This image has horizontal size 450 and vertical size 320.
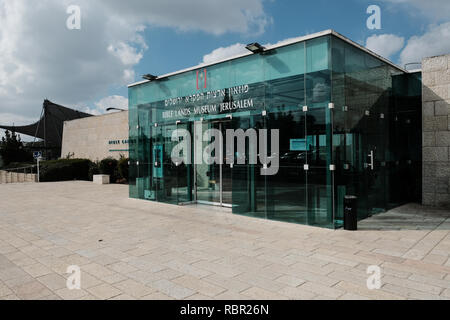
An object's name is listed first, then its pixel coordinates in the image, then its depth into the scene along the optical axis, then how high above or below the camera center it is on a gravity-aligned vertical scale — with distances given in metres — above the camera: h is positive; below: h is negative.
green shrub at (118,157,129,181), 19.67 -0.32
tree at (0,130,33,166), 35.38 +1.55
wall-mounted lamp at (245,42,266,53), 8.27 +2.90
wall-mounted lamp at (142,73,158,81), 11.60 +3.04
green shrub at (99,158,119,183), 20.86 -0.13
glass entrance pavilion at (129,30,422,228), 7.49 +0.91
